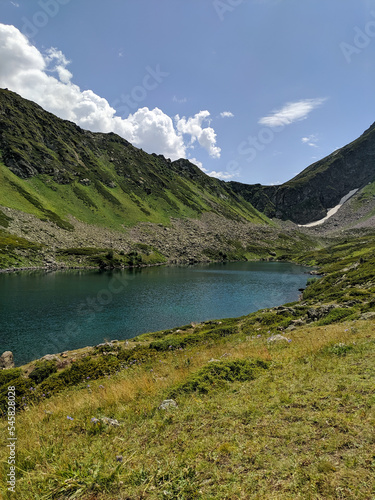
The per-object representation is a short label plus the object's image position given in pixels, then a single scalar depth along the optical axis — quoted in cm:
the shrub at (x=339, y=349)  1267
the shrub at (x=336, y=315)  2381
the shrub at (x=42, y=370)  2136
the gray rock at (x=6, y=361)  2623
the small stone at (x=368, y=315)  2096
